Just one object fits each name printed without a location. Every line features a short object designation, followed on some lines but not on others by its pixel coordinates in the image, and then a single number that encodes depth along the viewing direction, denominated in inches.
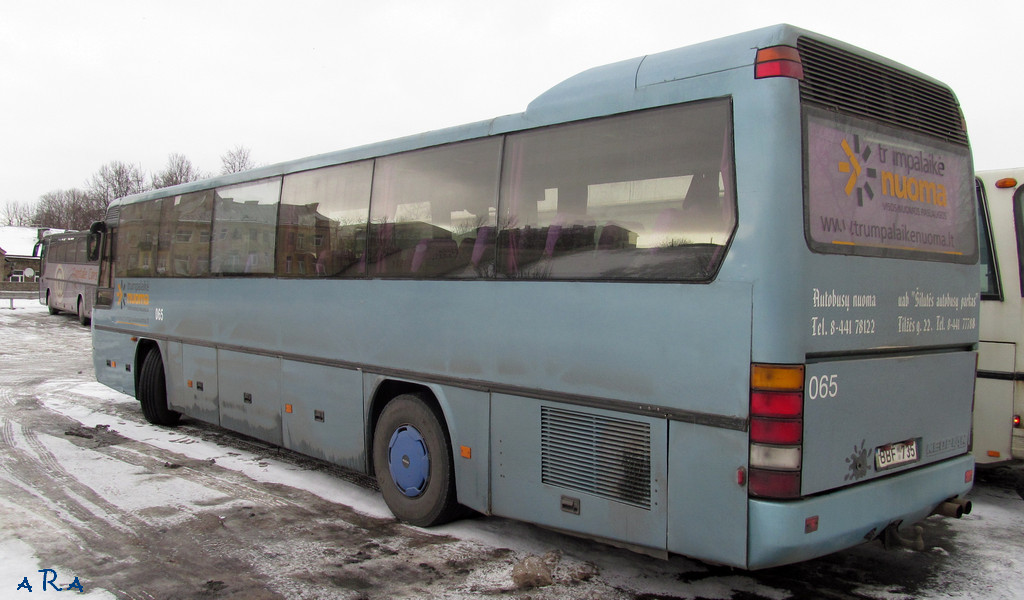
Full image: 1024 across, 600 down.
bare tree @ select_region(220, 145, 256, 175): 2759.8
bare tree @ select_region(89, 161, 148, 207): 3366.1
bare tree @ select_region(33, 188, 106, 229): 3417.1
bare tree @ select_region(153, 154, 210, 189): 3161.9
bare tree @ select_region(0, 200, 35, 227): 4361.5
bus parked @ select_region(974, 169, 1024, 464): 249.9
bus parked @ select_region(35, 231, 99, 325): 1216.2
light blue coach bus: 150.6
